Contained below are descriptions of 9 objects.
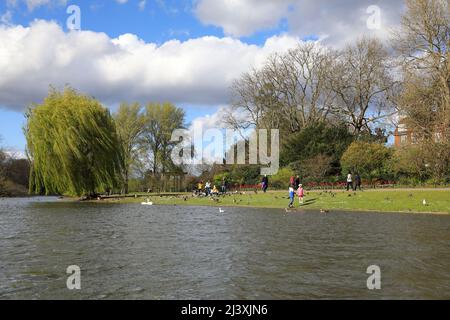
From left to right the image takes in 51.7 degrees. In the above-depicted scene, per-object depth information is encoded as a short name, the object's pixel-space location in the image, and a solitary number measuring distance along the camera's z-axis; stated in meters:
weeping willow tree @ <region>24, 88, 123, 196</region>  44.56
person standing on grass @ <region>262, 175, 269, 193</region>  43.75
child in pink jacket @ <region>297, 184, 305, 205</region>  33.53
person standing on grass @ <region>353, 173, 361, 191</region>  38.47
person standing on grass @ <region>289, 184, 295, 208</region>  31.81
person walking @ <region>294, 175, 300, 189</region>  44.34
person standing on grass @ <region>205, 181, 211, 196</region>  46.33
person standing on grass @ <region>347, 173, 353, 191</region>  38.38
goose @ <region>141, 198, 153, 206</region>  40.81
